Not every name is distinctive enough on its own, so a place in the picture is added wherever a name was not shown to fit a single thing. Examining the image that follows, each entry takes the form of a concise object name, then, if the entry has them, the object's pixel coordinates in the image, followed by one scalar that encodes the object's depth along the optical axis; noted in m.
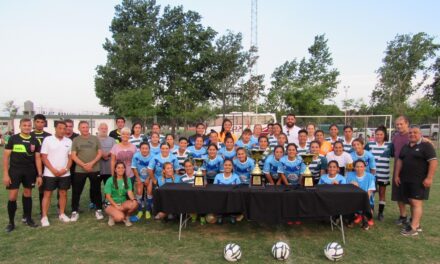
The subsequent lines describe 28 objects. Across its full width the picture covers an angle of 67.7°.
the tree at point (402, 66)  38.97
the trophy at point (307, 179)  4.69
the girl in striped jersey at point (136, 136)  6.42
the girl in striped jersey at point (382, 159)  5.64
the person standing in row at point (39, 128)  5.43
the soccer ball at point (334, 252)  3.86
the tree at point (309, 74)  33.66
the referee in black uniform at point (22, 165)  5.00
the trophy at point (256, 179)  4.79
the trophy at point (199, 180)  4.79
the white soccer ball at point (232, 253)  3.86
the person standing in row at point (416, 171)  4.71
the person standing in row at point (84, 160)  5.60
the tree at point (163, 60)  24.42
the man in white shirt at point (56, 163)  5.28
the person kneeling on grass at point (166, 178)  5.49
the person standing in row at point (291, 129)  6.96
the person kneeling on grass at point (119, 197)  5.34
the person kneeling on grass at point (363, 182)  5.14
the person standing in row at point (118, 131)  6.66
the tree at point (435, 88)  37.74
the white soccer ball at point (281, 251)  3.88
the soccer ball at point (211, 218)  5.36
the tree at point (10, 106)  61.11
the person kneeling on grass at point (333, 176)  5.18
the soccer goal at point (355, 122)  16.59
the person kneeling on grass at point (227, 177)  5.25
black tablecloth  4.42
